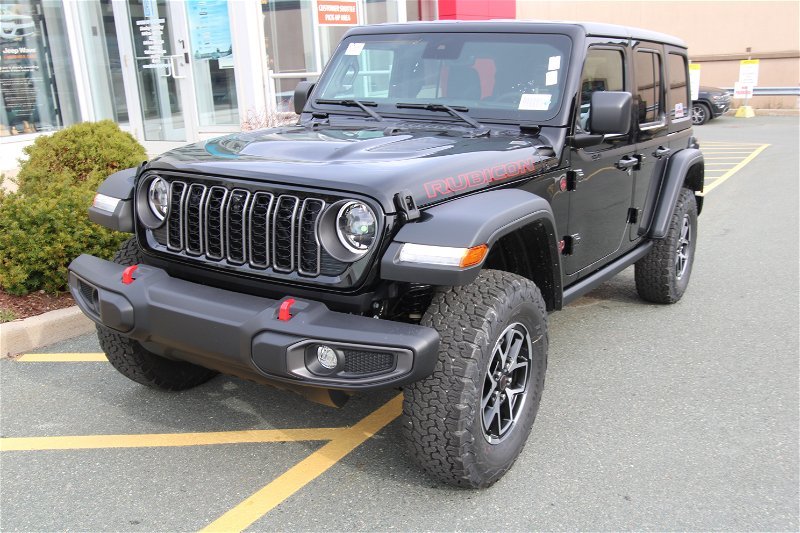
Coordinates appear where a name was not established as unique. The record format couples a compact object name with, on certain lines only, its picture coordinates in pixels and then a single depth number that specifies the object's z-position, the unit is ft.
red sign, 35.27
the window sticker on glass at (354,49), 14.43
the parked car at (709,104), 68.13
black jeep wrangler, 8.54
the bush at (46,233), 15.75
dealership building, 32.76
